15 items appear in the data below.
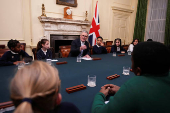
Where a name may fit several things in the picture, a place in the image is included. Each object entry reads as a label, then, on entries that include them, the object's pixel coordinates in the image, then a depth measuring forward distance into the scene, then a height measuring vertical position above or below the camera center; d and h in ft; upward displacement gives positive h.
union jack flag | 17.72 +2.22
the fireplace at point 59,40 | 16.60 +0.66
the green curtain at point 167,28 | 18.32 +2.57
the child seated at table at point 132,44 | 15.28 +0.11
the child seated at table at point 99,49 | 11.90 -0.42
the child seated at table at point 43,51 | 8.73 -0.46
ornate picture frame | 15.89 +5.40
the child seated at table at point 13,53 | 7.43 -0.55
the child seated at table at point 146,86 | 2.15 -0.71
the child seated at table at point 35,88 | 1.45 -0.53
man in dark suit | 9.94 -0.10
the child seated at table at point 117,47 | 12.98 -0.18
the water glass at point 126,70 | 5.47 -1.07
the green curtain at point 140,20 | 21.12 +4.34
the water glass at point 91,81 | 4.21 -1.21
